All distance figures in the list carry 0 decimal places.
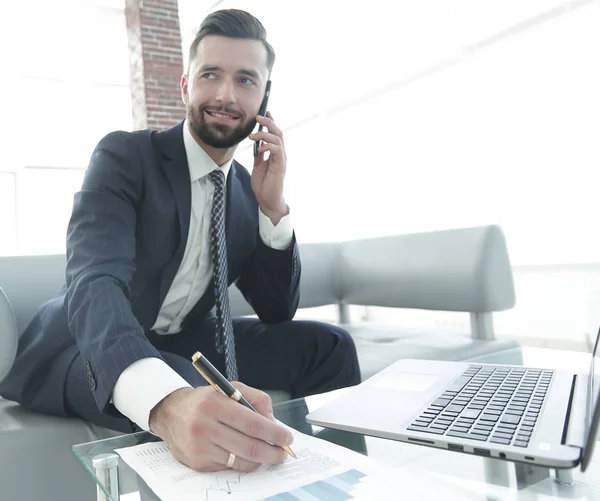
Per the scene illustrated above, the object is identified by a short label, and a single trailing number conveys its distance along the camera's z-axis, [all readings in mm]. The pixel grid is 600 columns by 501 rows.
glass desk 580
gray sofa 1175
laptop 596
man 864
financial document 544
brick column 5867
